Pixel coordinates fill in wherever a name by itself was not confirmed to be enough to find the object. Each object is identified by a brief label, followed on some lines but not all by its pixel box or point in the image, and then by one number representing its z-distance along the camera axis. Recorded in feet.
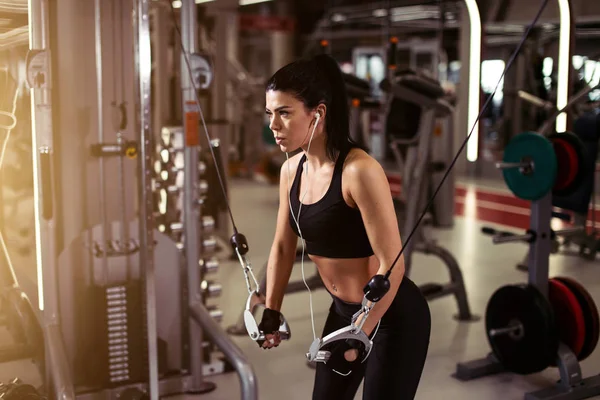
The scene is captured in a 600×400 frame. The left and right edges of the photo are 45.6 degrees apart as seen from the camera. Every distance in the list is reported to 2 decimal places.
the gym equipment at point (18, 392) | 8.95
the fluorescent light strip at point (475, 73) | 12.21
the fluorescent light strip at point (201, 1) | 19.44
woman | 5.82
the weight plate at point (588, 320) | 10.85
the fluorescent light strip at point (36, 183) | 8.99
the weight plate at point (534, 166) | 10.70
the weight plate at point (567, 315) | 10.84
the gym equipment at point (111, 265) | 10.17
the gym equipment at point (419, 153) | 13.87
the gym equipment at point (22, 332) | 11.75
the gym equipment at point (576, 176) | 11.01
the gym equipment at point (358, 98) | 14.03
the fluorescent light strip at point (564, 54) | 11.41
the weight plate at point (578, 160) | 10.96
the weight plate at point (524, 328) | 10.75
